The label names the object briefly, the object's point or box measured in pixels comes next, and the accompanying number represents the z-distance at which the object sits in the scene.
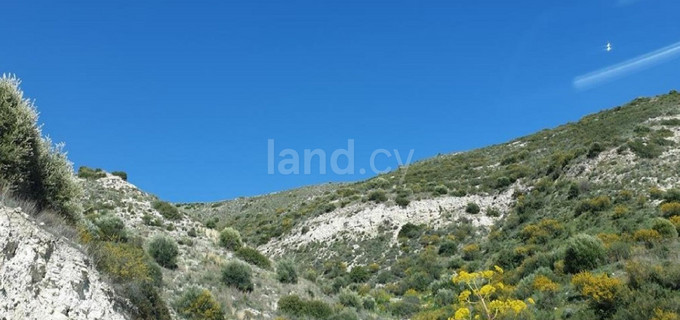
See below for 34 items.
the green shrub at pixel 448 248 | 36.44
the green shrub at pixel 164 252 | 19.41
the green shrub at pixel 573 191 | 33.62
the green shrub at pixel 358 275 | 34.66
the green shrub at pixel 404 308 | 24.52
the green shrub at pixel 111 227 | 19.78
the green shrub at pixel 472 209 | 43.19
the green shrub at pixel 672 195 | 24.97
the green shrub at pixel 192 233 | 27.41
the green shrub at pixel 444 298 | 24.08
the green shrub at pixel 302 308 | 18.45
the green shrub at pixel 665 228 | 19.83
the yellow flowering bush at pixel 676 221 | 20.73
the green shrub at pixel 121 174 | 37.88
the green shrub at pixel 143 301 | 10.80
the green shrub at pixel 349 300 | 22.38
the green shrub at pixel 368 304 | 24.23
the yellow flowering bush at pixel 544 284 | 18.59
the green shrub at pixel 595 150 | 38.84
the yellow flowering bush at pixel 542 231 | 28.70
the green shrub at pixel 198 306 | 14.61
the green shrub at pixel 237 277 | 19.22
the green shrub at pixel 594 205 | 28.44
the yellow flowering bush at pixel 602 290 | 14.56
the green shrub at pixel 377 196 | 49.03
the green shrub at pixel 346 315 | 18.26
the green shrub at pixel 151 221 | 27.34
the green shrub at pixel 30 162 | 11.66
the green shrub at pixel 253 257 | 25.47
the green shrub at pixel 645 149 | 34.41
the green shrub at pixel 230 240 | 27.27
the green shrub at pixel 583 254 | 19.70
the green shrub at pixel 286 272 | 22.91
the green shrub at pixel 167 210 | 29.83
